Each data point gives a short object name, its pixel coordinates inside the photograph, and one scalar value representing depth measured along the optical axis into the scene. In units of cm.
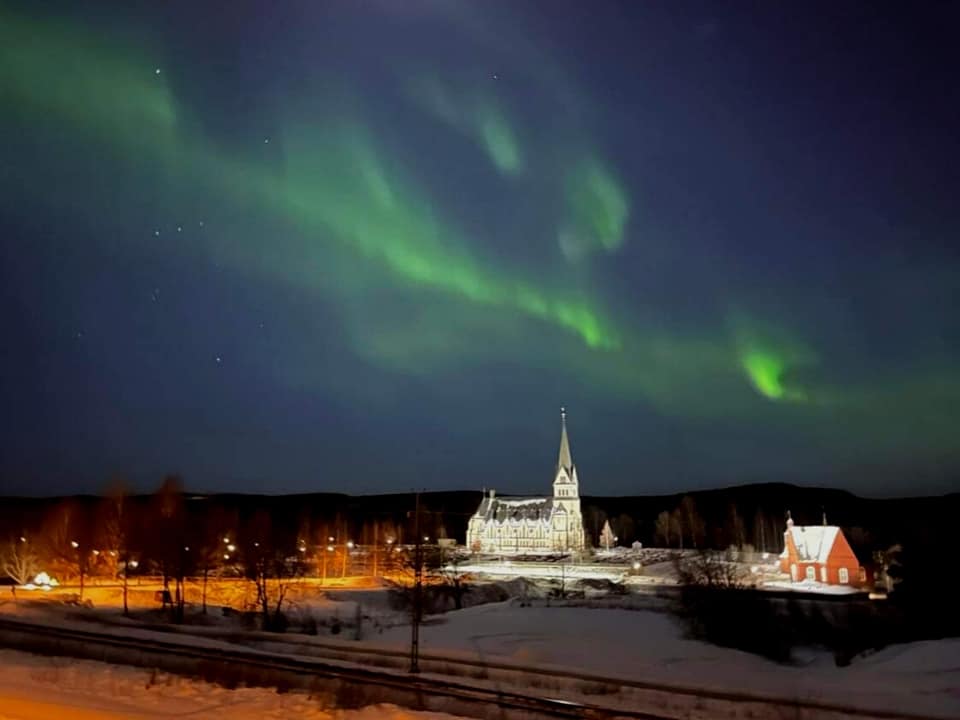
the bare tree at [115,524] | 7062
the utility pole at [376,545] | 10554
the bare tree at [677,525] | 16200
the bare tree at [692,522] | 14662
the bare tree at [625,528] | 18625
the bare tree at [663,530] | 16586
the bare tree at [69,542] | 7388
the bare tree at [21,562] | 7600
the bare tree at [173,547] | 5866
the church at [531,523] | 15000
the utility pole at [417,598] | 2675
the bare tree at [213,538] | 7062
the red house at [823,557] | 8175
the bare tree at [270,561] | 5656
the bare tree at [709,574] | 5531
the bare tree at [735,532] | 12812
